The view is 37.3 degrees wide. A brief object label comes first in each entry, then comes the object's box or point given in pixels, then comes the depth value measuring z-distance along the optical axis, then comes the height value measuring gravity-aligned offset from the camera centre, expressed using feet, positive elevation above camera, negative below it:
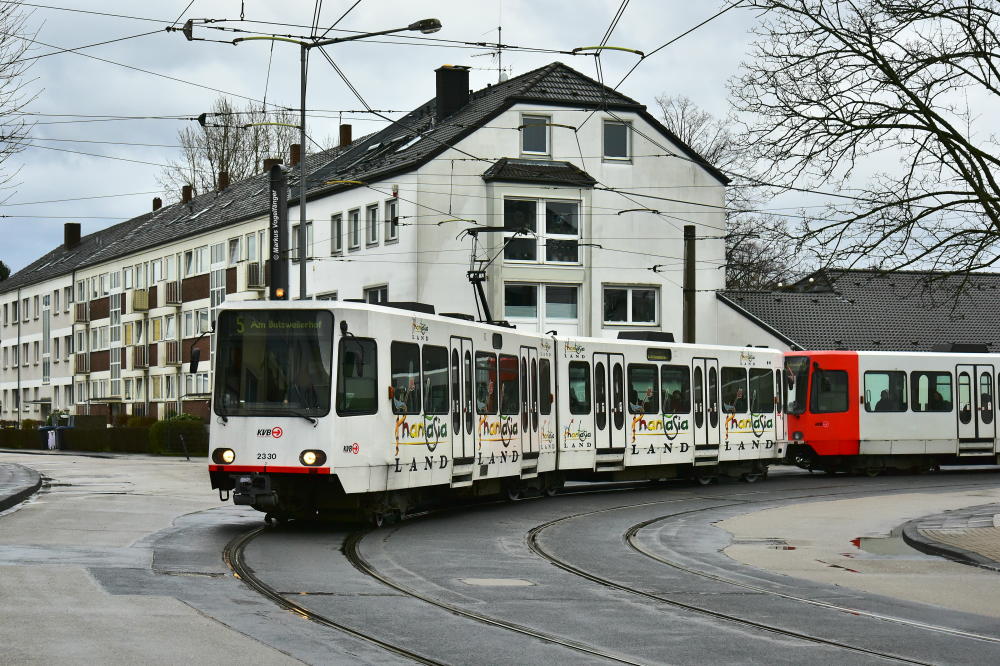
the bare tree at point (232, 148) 234.17 +41.39
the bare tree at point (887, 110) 57.47 +11.91
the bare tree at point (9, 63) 69.17 +16.13
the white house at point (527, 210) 154.81 +20.97
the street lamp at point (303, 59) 86.12 +21.81
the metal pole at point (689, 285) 113.39 +8.94
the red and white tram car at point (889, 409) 114.21 -0.73
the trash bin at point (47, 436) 214.07 -4.45
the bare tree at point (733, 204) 185.57 +24.62
